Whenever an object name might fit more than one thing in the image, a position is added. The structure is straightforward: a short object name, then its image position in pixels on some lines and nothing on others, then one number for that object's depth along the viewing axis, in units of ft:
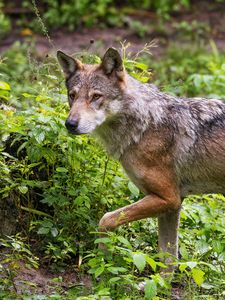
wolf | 49.21
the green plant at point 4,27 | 109.09
